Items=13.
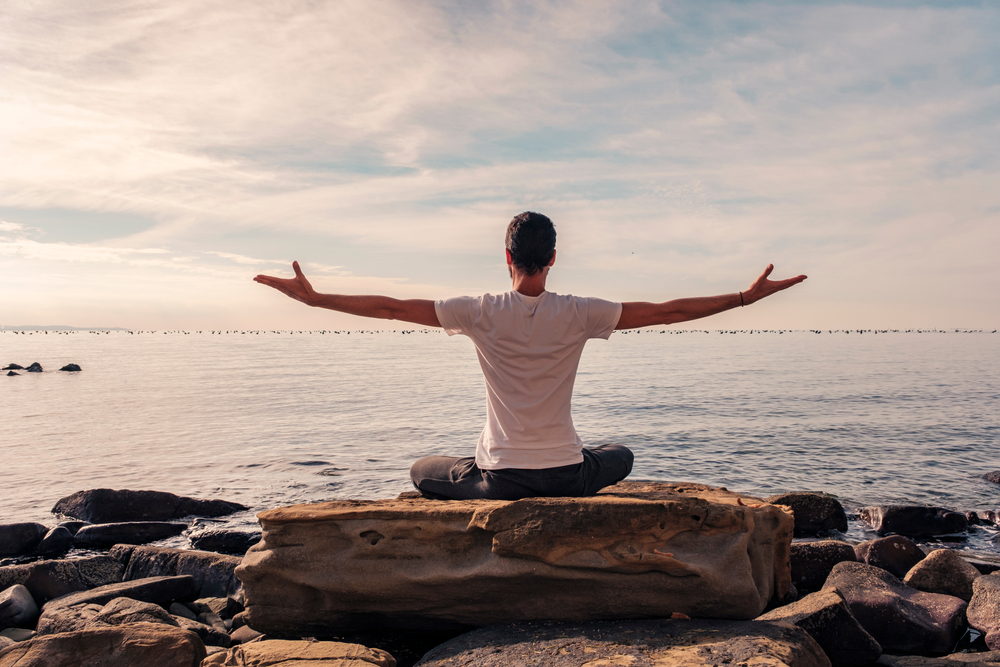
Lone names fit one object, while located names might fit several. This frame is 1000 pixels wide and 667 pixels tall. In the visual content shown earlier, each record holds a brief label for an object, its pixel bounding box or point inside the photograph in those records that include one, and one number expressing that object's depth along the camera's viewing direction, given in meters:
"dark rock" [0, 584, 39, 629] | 6.16
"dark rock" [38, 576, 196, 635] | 5.49
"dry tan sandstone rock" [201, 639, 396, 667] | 3.87
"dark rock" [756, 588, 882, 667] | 4.79
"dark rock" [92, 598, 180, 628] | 5.38
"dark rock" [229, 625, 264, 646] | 5.33
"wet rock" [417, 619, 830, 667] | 3.46
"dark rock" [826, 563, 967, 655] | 5.49
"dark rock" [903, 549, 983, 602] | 6.66
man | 4.23
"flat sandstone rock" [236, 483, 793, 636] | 4.21
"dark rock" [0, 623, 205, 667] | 4.09
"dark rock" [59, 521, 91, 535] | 9.46
